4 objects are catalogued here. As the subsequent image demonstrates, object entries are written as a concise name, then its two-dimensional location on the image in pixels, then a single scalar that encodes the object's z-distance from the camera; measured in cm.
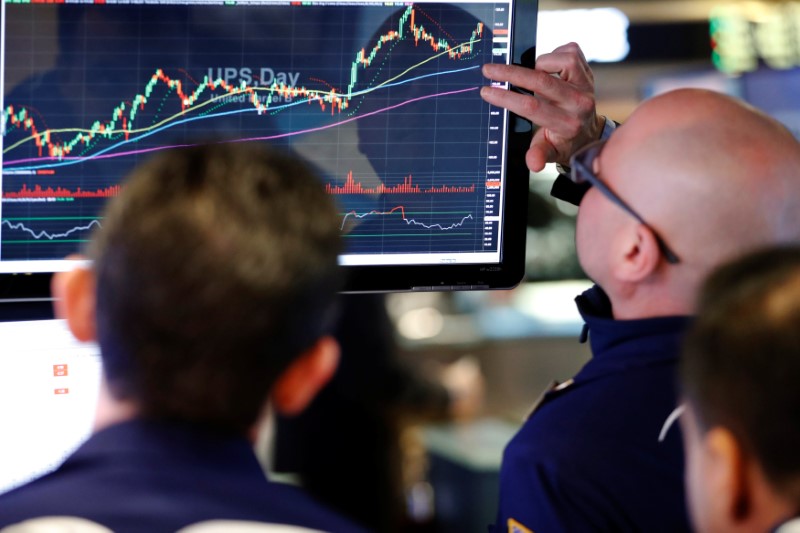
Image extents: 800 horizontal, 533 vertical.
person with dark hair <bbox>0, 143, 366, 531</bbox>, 162
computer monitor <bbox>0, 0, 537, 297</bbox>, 199
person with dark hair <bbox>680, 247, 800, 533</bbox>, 165
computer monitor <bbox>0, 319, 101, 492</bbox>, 202
